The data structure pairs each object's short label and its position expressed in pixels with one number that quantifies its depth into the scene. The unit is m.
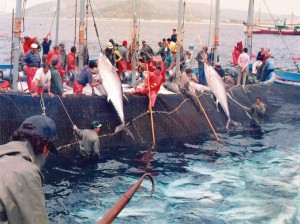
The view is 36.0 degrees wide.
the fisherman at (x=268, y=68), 27.02
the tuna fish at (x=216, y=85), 20.30
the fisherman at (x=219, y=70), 23.14
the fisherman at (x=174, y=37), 28.04
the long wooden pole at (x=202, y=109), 19.96
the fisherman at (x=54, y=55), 19.52
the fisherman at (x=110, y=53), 20.17
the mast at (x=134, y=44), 19.12
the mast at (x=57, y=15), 25.45
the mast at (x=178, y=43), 20.44
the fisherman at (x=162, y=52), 25.21
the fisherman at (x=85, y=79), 16.66
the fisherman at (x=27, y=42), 23.67
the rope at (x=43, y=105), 14.98
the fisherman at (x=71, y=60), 21.91
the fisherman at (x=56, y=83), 16.16
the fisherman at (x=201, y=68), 22.49
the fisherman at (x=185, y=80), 20.23
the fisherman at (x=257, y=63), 27.74
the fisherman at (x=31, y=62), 17.45
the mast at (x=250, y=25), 25.75
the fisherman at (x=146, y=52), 21.80
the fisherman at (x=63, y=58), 21.13
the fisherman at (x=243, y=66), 24.00
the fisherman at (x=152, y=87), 18.11
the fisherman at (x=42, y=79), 15.43
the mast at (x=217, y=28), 24.94
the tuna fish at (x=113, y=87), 16.36
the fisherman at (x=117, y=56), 21.76
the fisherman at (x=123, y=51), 24.03
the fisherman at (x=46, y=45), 25.58
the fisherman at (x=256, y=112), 21.95
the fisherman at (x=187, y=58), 26.53
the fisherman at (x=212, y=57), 25.54
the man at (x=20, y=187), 3.78
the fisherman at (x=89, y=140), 14.31
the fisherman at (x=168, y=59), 24.47
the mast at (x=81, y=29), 18.30
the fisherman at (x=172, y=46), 26.88
